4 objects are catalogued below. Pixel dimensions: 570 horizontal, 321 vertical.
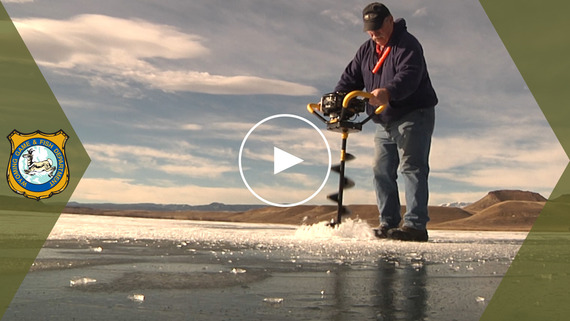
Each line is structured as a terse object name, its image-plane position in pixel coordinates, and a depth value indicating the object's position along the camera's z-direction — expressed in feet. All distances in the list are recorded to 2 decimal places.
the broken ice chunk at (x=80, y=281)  5.25
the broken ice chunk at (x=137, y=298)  4.45
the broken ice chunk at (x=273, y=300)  4.45
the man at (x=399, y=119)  13.73
